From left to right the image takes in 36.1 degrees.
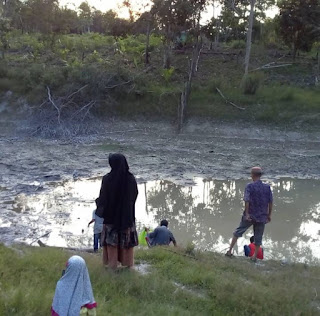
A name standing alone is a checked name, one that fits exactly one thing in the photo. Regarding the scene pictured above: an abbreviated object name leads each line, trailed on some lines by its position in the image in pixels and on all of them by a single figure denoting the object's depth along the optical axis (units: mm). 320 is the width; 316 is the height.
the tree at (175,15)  26400
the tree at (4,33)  28716
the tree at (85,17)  42450
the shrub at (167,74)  26656
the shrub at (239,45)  33219
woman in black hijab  6047
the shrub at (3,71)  27047
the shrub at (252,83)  25609
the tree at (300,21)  28016
